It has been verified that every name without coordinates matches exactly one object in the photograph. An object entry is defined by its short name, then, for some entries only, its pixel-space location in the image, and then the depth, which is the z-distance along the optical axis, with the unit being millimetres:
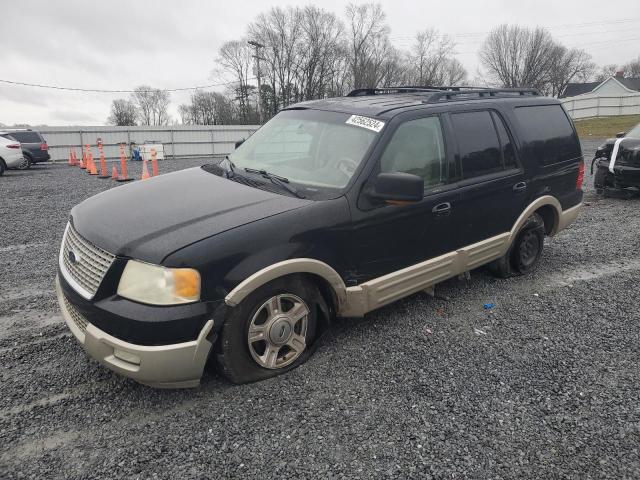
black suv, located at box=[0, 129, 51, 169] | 18531
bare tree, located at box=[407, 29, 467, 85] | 71750
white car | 15750
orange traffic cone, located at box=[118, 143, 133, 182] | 13353
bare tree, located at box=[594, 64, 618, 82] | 83188
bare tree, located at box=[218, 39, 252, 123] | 61156
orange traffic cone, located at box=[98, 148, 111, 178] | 14778
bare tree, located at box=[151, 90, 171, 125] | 73775
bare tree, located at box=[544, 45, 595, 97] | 75188
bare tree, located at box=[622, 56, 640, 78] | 88062
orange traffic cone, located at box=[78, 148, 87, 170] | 18945
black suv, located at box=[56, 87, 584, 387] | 2607
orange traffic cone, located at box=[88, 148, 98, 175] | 15814
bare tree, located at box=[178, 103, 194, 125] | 74688
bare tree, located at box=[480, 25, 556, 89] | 74688
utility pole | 44266
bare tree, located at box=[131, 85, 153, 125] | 72250
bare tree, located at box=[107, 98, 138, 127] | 66694
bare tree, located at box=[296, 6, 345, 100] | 58969
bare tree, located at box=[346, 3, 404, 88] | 59469
